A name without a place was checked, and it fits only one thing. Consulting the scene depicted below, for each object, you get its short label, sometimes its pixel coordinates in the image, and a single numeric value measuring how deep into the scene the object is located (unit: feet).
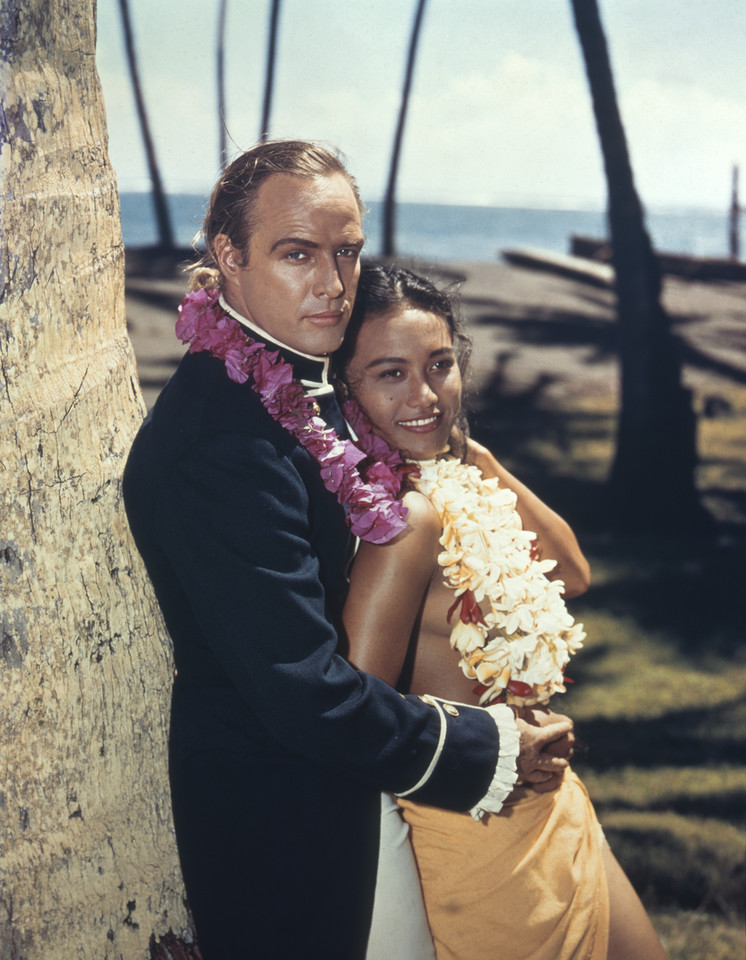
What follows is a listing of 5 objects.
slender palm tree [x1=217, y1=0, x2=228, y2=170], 31.65
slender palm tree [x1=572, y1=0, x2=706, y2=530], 23.98
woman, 5.98
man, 4.87
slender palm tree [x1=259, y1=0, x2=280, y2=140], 31.12
